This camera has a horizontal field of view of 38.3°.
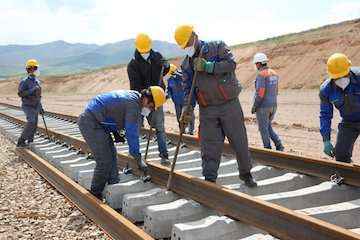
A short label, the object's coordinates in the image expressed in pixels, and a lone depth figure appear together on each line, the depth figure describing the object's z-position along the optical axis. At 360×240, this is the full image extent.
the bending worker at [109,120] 6.18
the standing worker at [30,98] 11.43
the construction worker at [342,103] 5.99
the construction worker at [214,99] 5.75
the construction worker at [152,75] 8.29
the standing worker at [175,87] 10.91
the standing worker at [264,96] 8.89
